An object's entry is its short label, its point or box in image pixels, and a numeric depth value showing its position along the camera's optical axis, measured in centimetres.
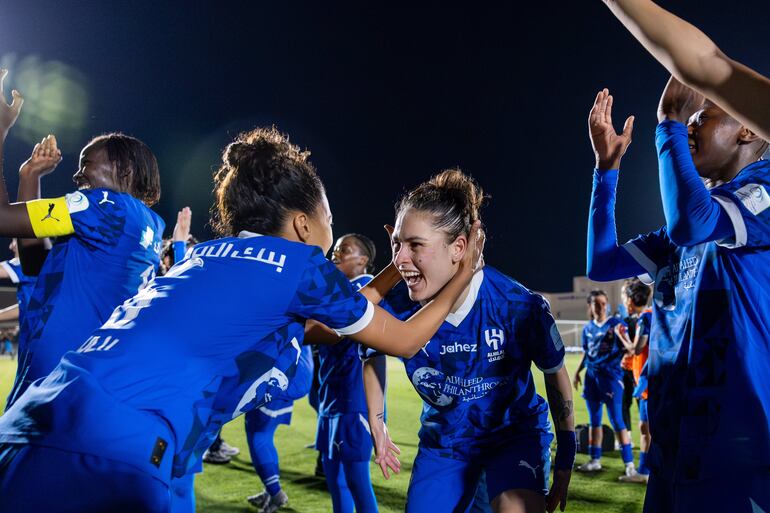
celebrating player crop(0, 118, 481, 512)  166
